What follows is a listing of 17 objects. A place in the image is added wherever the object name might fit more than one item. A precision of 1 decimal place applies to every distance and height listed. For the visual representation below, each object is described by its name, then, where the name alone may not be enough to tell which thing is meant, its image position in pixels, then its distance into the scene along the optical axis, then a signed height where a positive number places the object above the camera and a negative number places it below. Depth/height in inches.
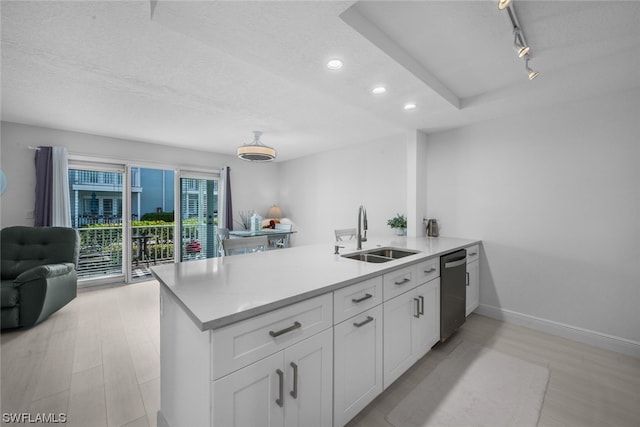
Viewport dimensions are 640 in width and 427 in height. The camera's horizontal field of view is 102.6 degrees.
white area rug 60.6 -48.9
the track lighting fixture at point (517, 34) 57.0 +43.0
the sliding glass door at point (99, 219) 168.1 -5.7
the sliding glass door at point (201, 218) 206.2 -6.0
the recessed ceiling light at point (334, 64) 71.3 +41.9
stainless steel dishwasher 87.5 -28.9
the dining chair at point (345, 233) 129.4 -11.3
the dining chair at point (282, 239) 194.9 -21.9
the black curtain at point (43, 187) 140.2 +13.1
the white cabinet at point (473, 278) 110.7 -30.1
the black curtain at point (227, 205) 207.0 +4.8
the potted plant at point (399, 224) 142.8 -7.2
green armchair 99.2 -25.9
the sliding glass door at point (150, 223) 203.3 -9.8
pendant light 138.4 +31.9
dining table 179.6 -16.3
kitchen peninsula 37.4 -22.9
